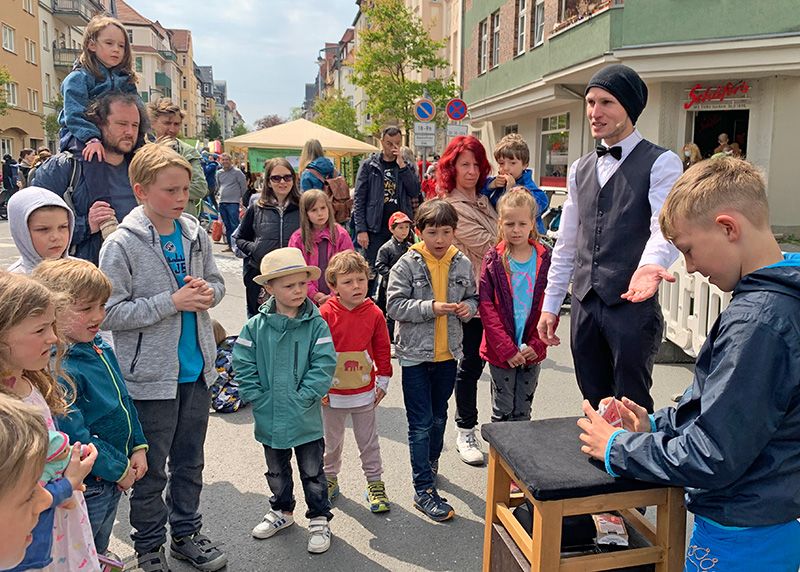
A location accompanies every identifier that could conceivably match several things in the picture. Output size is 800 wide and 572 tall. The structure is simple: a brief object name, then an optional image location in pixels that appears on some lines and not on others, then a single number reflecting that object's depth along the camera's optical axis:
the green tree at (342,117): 48.91
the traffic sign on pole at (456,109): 12.74
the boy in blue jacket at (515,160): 5.25
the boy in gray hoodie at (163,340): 2.87
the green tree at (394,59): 26.75
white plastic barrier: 5.59
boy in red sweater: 3.65
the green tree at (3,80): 24.92
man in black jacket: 6.96
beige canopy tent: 14.20
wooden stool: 2.04
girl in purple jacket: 3.82
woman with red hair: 4.23
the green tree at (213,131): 104.40
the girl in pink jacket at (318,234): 5.12
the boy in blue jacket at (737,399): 1.71
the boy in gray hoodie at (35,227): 2.87
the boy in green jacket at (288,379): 3.23
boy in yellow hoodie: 3.64
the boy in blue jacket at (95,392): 2.39
